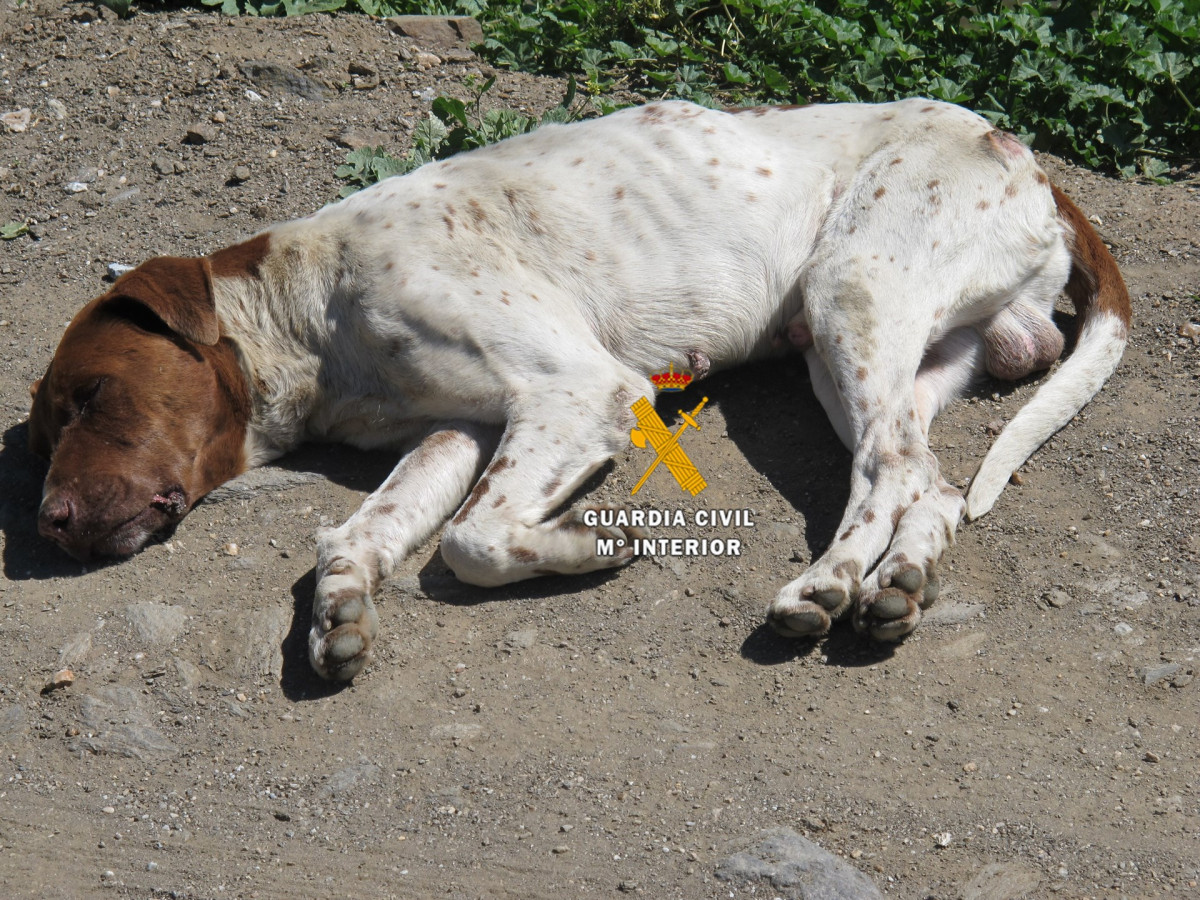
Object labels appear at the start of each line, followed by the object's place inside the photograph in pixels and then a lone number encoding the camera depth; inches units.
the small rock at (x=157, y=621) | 163.5
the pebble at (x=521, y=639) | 158.2
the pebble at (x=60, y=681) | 157.1
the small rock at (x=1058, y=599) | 158.7
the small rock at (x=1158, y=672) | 145.6
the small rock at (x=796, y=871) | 119.8
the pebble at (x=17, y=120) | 279.9
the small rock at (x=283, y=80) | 280.1
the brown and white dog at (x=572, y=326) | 172.7
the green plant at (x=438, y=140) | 249.0
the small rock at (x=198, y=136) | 267.6
